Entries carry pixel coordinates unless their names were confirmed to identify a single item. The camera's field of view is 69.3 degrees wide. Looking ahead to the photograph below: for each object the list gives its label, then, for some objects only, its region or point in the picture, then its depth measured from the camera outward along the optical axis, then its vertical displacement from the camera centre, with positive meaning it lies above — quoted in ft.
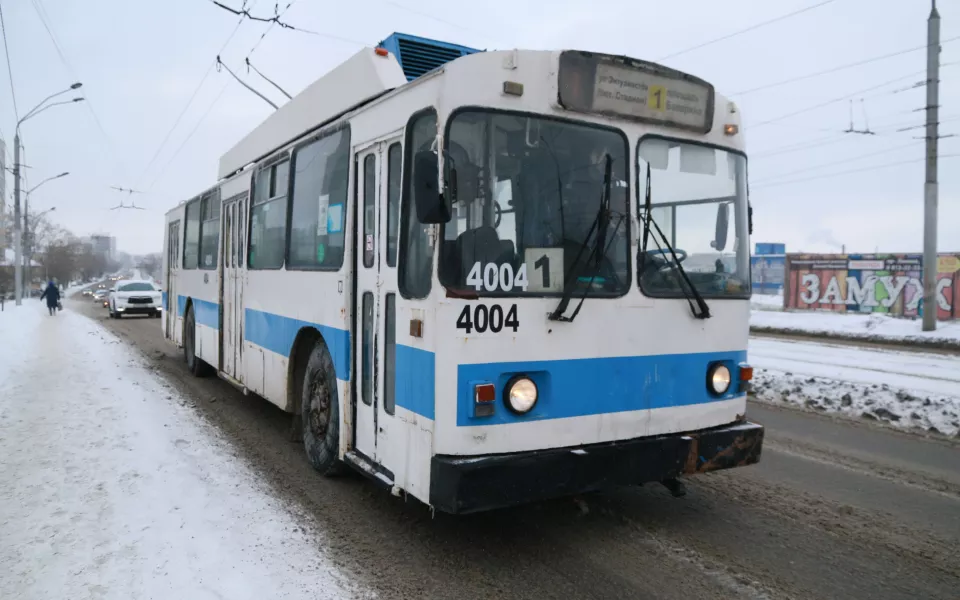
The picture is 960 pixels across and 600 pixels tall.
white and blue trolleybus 12.95 +0.12
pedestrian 99.80 -3.00
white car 94.43 -3.01
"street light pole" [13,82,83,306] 103.30 +8.23
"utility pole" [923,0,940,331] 63.57 +9.59
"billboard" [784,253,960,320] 81.30 +0.43
